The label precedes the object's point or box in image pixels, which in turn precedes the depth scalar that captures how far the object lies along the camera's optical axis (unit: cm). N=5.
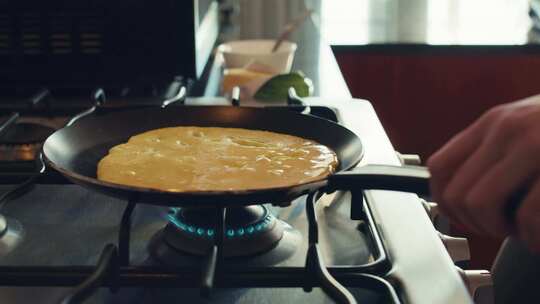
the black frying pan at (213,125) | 57
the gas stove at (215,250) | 57
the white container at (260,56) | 130
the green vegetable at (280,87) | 114
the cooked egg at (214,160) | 70
